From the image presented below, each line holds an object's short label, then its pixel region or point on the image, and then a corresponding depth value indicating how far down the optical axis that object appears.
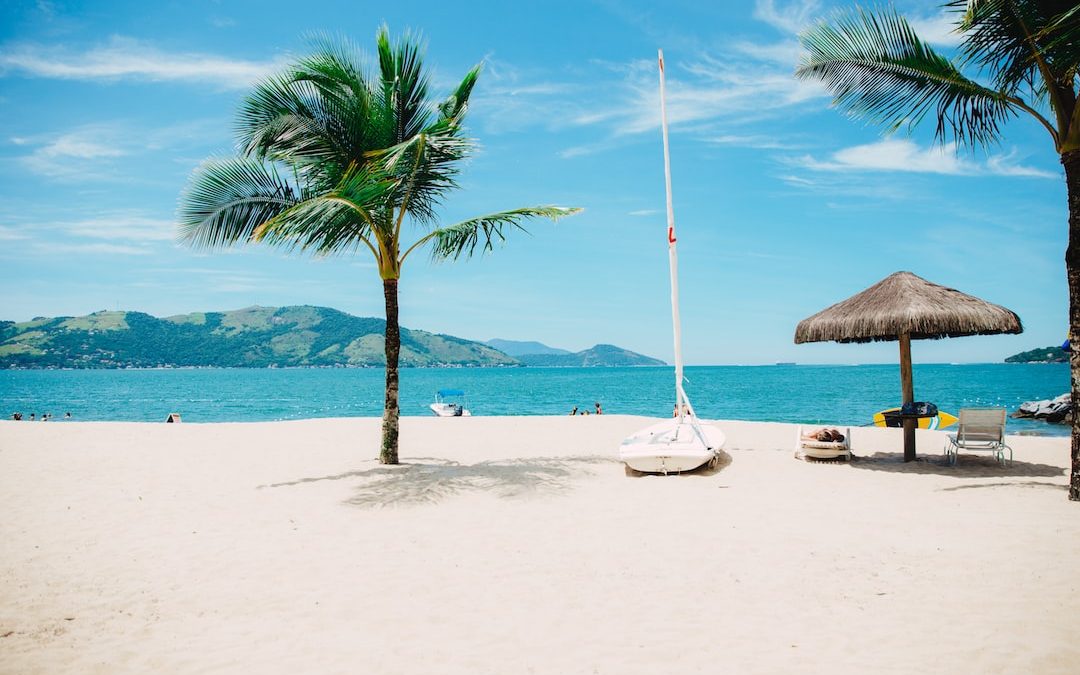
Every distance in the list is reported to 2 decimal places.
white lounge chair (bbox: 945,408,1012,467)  9.77
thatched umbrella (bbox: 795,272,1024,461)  9.44
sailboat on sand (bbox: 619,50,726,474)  9.12
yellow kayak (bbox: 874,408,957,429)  16.66
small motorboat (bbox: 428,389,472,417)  31.34
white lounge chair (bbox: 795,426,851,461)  10.37
